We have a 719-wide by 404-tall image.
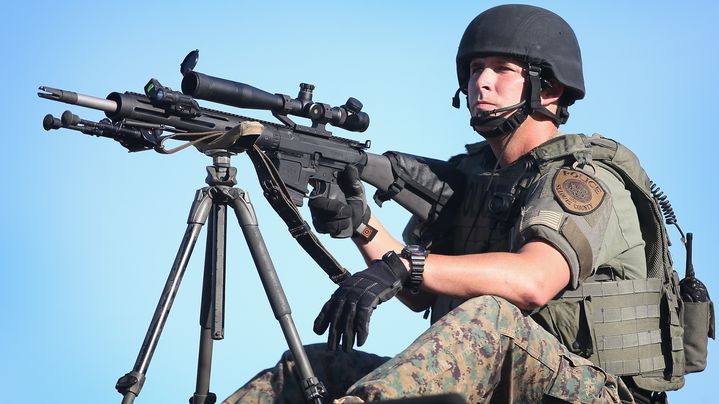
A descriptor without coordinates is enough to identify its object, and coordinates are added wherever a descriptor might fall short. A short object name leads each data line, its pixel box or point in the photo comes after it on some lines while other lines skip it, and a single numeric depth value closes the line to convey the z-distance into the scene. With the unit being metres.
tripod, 7.22
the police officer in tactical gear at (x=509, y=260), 6.43
